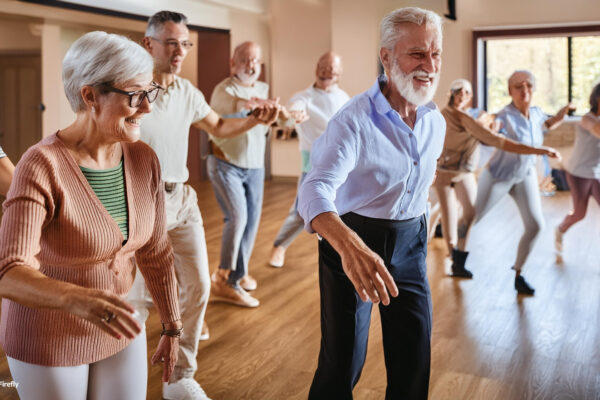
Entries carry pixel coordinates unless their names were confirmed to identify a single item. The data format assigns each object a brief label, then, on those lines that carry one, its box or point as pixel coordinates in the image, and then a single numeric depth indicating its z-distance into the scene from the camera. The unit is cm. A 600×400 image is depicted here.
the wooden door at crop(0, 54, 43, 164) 1182
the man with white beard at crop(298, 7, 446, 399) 208
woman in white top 534
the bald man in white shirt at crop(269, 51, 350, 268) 528
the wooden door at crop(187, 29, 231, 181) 1104
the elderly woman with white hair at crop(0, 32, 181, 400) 157
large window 1071
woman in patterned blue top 474
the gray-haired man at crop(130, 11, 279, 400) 302
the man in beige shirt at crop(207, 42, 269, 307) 440
